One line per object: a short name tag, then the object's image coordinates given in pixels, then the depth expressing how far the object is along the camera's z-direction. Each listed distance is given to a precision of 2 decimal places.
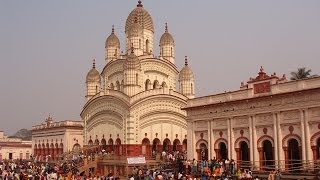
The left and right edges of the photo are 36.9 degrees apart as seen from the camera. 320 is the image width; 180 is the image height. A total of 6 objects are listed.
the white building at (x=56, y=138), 59.94
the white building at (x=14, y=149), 81.88
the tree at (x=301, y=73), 44.56
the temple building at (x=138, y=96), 45.66
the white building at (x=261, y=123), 28.52
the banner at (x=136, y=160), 35.88
